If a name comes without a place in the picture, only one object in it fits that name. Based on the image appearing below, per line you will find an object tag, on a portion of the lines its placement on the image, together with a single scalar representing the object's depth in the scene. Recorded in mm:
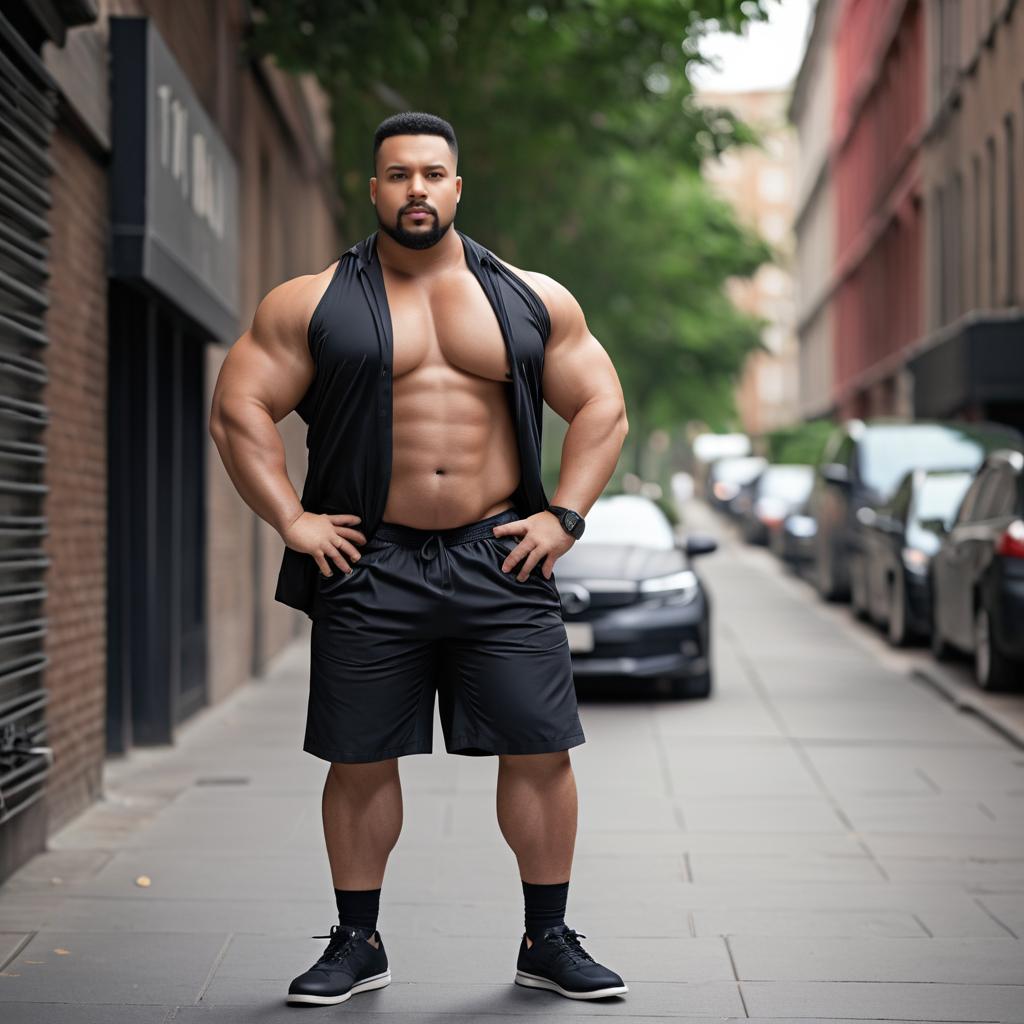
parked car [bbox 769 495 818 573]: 26656
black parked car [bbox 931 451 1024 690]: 11727
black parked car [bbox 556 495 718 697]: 12297
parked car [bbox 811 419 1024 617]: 19234
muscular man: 4844
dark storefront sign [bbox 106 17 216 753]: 8656
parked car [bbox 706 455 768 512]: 45250
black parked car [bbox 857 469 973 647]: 15961
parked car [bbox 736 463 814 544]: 32688
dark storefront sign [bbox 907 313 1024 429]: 24453
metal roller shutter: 6500
